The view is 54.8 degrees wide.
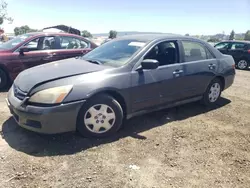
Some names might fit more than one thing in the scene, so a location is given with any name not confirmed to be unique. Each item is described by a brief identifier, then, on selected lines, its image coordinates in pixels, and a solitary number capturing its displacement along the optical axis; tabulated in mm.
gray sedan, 3160
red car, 5992
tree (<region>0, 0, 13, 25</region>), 37697
